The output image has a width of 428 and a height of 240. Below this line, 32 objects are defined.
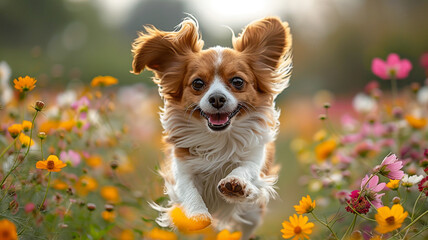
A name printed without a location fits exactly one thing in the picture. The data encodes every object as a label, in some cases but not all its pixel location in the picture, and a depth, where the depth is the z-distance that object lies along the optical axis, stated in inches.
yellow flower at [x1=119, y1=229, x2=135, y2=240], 125.3
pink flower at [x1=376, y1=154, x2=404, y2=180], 93.2
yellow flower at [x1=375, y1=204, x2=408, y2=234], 86.2
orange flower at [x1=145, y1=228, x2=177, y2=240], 86.1
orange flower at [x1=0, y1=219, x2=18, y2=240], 72.6
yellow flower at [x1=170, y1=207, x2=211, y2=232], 94.8
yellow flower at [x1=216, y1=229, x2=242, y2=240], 86.3
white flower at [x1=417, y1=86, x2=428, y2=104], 187.5
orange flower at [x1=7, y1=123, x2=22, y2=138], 103.9
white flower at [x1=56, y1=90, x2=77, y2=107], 172.1
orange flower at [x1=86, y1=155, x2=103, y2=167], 151.1
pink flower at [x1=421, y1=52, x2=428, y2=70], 197.6
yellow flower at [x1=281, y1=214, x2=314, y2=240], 90.8
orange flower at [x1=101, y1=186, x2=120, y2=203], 145.0
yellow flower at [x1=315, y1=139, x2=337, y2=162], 160.7
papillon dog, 124.3
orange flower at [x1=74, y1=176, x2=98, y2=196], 135.9
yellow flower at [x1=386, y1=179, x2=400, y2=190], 96.0
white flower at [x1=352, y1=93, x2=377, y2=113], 189.2
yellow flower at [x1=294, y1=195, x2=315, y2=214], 90.6
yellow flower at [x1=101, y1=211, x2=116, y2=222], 126.1
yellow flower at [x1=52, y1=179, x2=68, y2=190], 125.5
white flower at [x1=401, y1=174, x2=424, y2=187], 98.7
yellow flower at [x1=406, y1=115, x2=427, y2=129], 159.8
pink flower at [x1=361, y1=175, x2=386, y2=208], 95.4
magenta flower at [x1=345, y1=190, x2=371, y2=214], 94.7
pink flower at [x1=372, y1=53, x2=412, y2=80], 165.2
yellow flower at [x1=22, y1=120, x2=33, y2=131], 109.0
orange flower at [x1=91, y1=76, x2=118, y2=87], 145.3
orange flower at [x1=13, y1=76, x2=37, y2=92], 102.5
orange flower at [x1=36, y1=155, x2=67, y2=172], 95.7
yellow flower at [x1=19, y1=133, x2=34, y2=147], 109.4
